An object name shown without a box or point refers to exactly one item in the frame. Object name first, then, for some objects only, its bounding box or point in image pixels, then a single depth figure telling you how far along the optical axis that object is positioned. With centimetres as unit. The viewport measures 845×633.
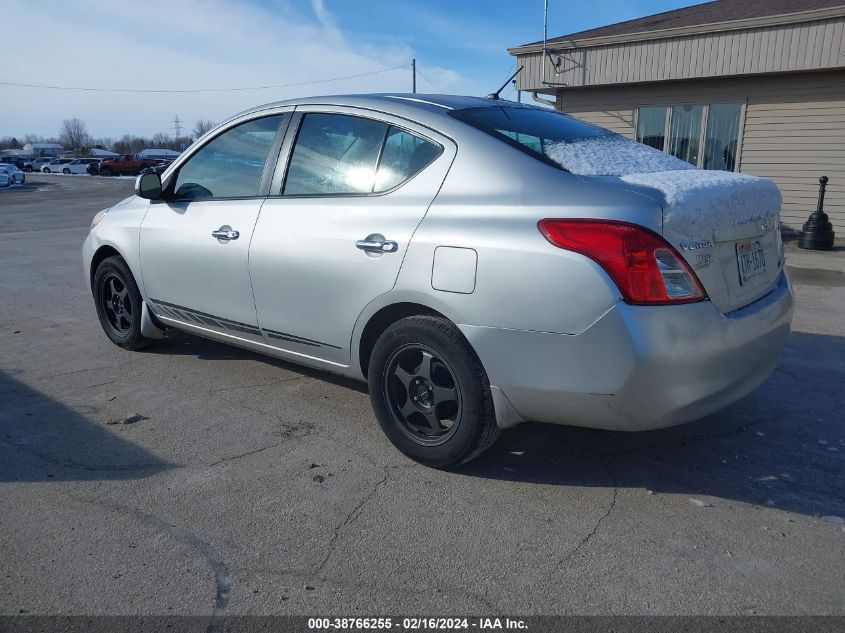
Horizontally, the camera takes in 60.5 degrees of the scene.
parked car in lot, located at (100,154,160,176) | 5625
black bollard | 1080
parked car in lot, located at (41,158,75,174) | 6425
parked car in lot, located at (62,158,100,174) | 6178
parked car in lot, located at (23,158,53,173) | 7125
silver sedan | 279
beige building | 1136
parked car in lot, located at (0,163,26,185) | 3885
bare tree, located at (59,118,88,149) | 14625
